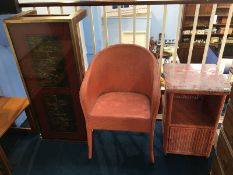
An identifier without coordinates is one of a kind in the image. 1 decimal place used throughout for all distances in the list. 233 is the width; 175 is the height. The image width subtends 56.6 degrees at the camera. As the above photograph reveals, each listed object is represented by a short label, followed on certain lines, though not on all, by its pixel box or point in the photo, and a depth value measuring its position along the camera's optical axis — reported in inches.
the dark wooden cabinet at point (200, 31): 241.3
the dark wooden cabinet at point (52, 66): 61.0
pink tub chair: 65.0
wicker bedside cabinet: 60.1
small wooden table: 66.2
